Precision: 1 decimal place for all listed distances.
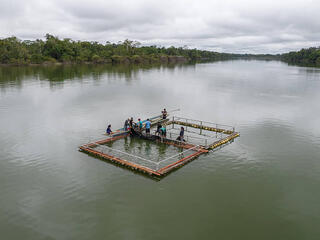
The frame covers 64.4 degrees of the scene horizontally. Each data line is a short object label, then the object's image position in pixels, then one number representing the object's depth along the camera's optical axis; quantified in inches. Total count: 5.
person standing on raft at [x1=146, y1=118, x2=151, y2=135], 1094.2
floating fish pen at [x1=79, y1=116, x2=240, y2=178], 850.1
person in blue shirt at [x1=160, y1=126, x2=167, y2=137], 1053.2
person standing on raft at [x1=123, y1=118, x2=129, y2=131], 1124.5
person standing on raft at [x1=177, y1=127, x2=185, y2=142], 1035.3
